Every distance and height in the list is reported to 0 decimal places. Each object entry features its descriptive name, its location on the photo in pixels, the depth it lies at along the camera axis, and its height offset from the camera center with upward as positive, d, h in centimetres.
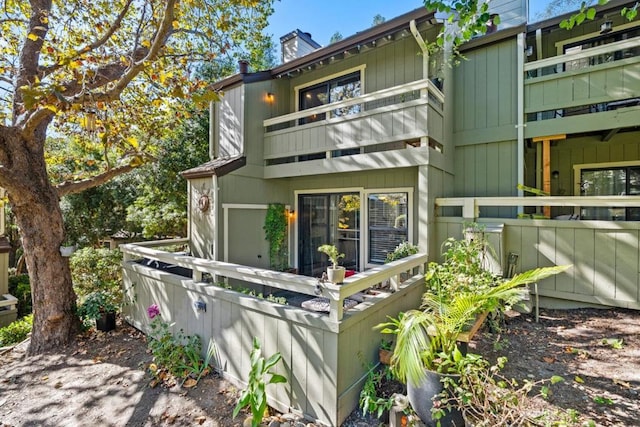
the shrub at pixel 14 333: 656 -272
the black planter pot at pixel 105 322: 555 -207
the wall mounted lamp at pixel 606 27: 602 +367
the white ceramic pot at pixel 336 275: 314 -69
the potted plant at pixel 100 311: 546 -183
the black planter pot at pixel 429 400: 251 -169
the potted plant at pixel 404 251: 538 -76
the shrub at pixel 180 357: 388 -198
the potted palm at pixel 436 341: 255 -122
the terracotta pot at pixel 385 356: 336 -167
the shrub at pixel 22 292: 952 -265
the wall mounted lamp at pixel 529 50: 655 +352
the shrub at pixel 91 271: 771 -156
